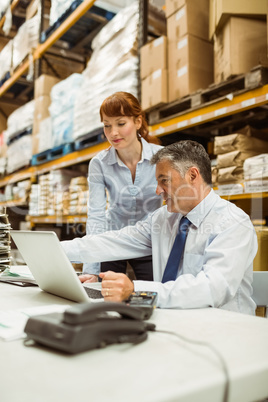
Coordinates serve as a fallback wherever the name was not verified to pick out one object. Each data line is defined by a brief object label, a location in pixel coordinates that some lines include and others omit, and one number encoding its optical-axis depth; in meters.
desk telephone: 0.61
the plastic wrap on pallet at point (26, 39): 4.79
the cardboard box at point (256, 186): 2.14
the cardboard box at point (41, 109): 4.47
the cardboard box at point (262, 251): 2.15
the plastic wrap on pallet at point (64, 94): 3.80
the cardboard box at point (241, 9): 2.27
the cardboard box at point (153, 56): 2.76
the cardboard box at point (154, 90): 2.74
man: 1.06
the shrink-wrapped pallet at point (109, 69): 2.99
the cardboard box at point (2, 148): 5.94
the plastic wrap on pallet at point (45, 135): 4.23
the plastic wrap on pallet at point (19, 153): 4.93
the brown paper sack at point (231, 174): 2.36
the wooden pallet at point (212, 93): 2.09
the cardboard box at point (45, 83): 4.48
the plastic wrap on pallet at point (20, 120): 4.85
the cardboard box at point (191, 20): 2.63
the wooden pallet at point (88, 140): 3.36
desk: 0.48
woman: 2.19
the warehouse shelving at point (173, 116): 2.18
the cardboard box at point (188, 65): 2.61
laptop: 0.97
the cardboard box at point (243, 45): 2.27
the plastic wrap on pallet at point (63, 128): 3.86
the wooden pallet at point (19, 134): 4.89
